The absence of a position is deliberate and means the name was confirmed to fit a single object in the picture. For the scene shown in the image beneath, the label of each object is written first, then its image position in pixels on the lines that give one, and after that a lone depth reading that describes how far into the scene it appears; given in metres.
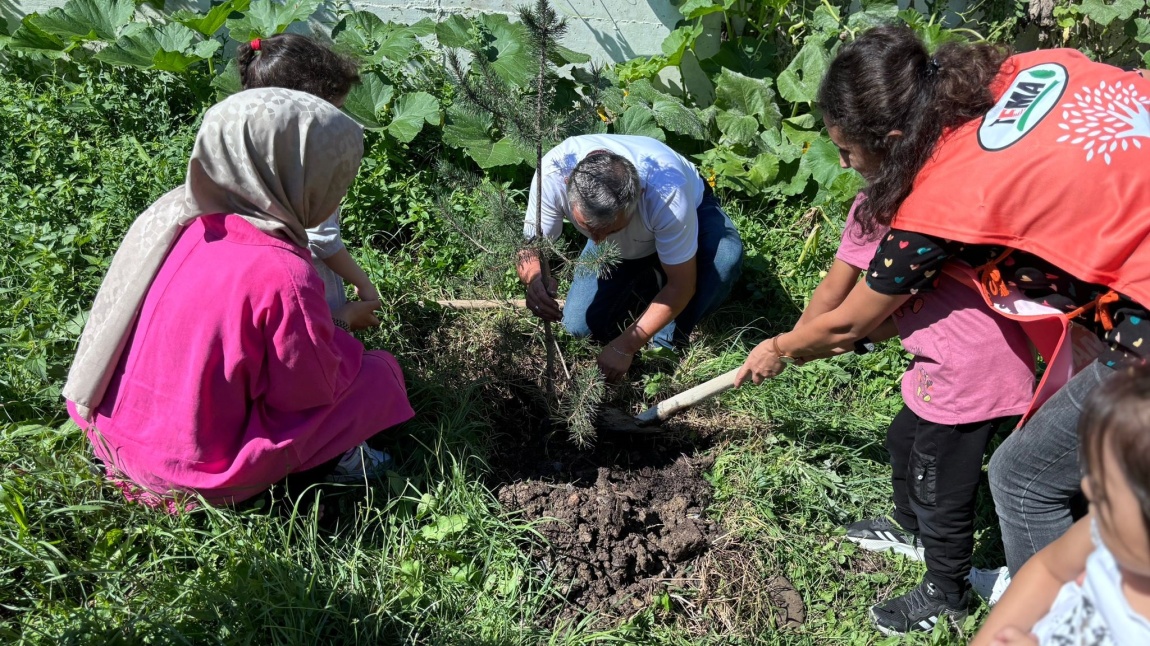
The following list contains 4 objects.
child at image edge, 0.99
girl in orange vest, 1.60
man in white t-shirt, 2.50
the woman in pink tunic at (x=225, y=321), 1.89
